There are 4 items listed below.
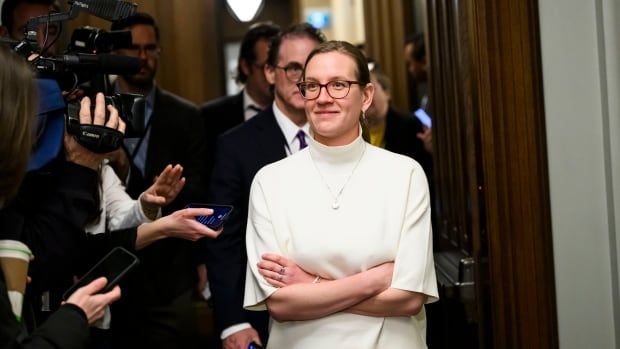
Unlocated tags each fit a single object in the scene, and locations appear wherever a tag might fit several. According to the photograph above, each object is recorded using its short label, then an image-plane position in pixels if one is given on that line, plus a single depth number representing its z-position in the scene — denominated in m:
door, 2.28
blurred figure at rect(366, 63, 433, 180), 3.55
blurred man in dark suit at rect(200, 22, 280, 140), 3.62
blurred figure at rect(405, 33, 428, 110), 4.54
